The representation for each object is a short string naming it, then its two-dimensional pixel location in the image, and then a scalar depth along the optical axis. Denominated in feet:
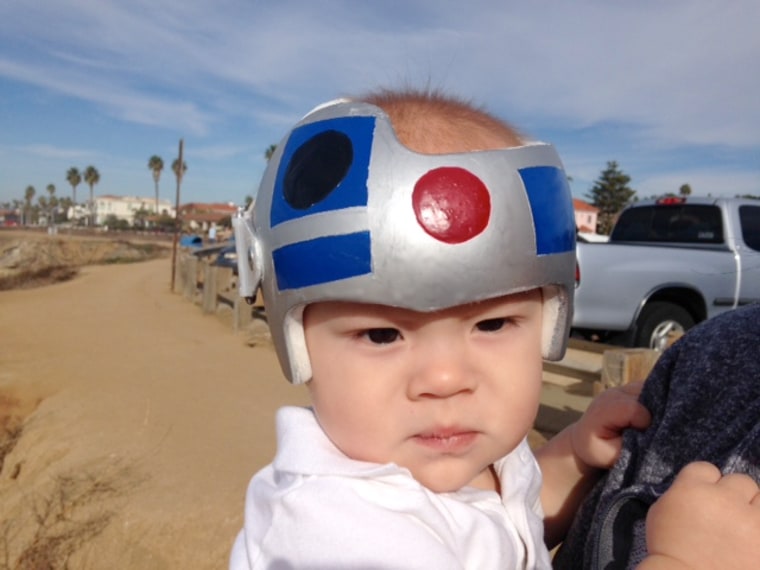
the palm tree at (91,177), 339.57
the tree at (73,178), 355.77
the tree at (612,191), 181.78
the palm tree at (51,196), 422.41
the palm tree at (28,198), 397.19
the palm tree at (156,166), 312.50
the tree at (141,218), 333.01
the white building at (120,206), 434.71
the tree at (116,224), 336.39
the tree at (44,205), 424.58
